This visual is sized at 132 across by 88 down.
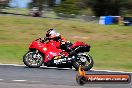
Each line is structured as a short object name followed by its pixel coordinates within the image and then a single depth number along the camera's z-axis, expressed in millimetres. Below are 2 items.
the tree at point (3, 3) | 54353
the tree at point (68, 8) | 64331
